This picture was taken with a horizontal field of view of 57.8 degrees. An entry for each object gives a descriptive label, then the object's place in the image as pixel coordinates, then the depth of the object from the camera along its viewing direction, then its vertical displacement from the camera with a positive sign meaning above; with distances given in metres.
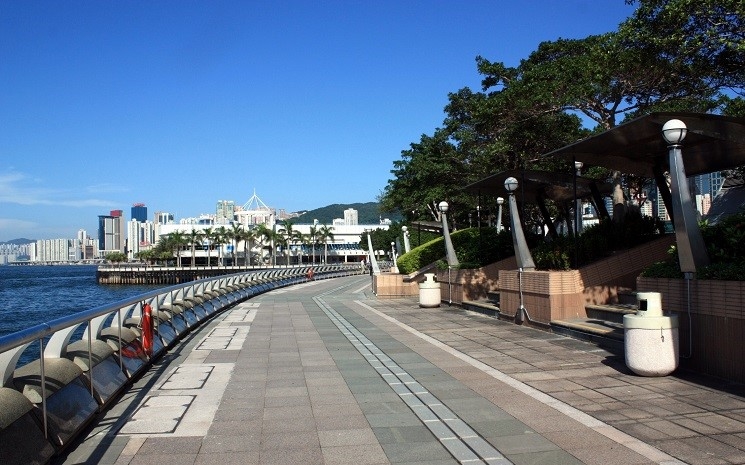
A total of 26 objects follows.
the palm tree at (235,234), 131.50 +4.79
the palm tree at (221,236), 132.00 +4.50
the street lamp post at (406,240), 33.63 +0.68
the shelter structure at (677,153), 8.64 +1.62
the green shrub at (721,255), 8.03 -0.14
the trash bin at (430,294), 19.03 -1.16
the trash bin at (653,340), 7.94 -1.10
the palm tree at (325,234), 135.12 +4.44
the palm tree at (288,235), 132.88 +4.35
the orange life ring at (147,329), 9.53 -0.98
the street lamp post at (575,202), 13.18 +1.64
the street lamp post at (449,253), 19.58 -0.02
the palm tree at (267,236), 129.88 +4.27
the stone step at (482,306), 15.88 -1.37
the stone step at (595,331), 10.21 -1.36
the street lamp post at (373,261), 31.64 -0.33
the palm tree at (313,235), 135.00 +4.21
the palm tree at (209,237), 132.00 +4.36
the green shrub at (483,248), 19.09 +0.09
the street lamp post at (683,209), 8.55 +0.47
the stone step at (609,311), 11.43 -1.11
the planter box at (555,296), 12.58 -0.88
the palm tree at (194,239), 131.50 +4.17
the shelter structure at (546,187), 15.62 +1.62
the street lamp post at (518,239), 14.27 +0.24
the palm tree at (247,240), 132.00 +3.61
